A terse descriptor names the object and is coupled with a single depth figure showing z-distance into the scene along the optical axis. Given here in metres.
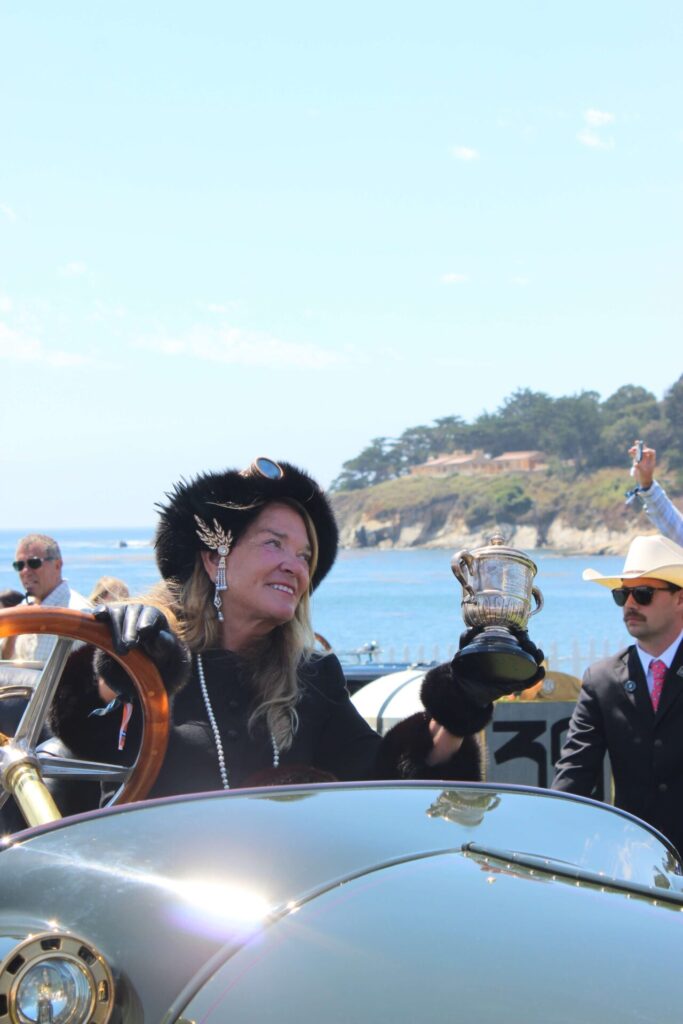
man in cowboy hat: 4.34
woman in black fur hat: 2.60
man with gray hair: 6.85
